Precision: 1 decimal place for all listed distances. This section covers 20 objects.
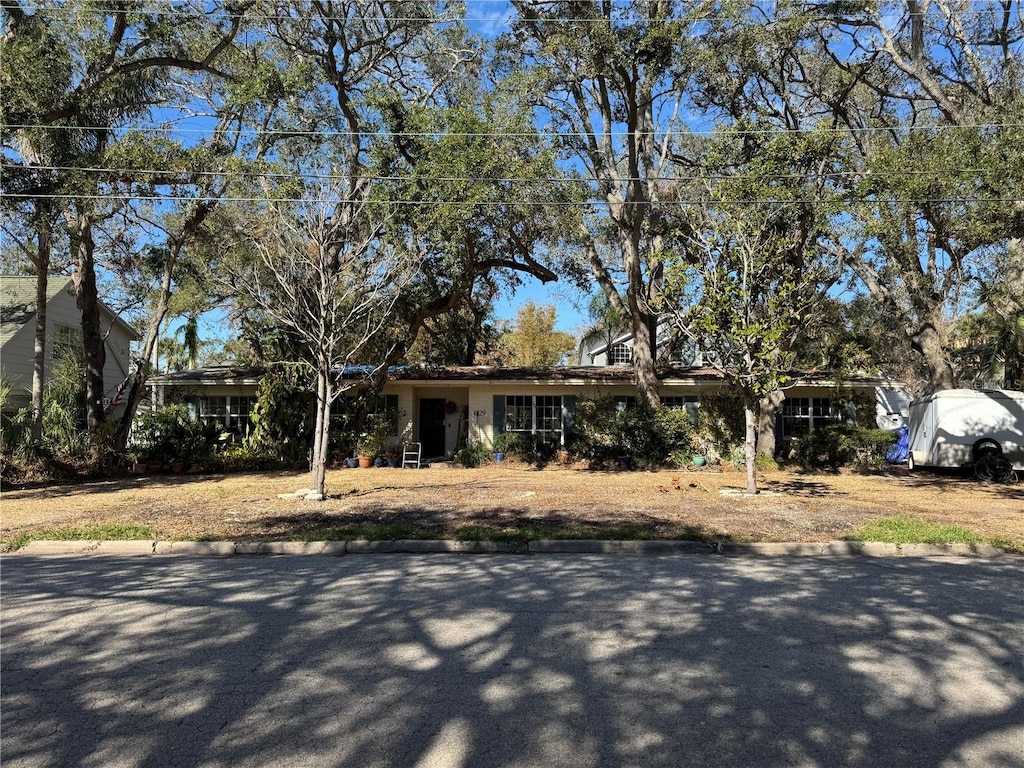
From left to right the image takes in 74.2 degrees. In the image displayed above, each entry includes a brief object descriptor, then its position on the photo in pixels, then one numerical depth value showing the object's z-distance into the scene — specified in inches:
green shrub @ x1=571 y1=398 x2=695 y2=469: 850.1
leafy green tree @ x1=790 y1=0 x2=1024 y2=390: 573.9
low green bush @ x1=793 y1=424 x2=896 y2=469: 831.1
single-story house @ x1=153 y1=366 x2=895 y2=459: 917.8
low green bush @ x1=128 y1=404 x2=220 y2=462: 808.3
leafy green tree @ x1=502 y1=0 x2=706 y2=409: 657.6
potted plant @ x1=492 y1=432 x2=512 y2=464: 894.4
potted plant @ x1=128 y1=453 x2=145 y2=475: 765.3
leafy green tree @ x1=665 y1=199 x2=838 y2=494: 555.5
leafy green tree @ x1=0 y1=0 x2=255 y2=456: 556.4
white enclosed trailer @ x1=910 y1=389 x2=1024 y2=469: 705.6
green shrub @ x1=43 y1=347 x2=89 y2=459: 702.5
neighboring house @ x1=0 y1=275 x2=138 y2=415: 937.0
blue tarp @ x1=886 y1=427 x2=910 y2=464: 928.9
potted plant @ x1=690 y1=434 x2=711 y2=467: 848.3
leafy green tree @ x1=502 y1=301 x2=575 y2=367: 1808.6
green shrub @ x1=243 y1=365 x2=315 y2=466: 824.3
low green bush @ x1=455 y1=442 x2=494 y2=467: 884.6
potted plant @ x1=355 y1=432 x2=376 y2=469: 867.4
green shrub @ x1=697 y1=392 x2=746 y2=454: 900.6
